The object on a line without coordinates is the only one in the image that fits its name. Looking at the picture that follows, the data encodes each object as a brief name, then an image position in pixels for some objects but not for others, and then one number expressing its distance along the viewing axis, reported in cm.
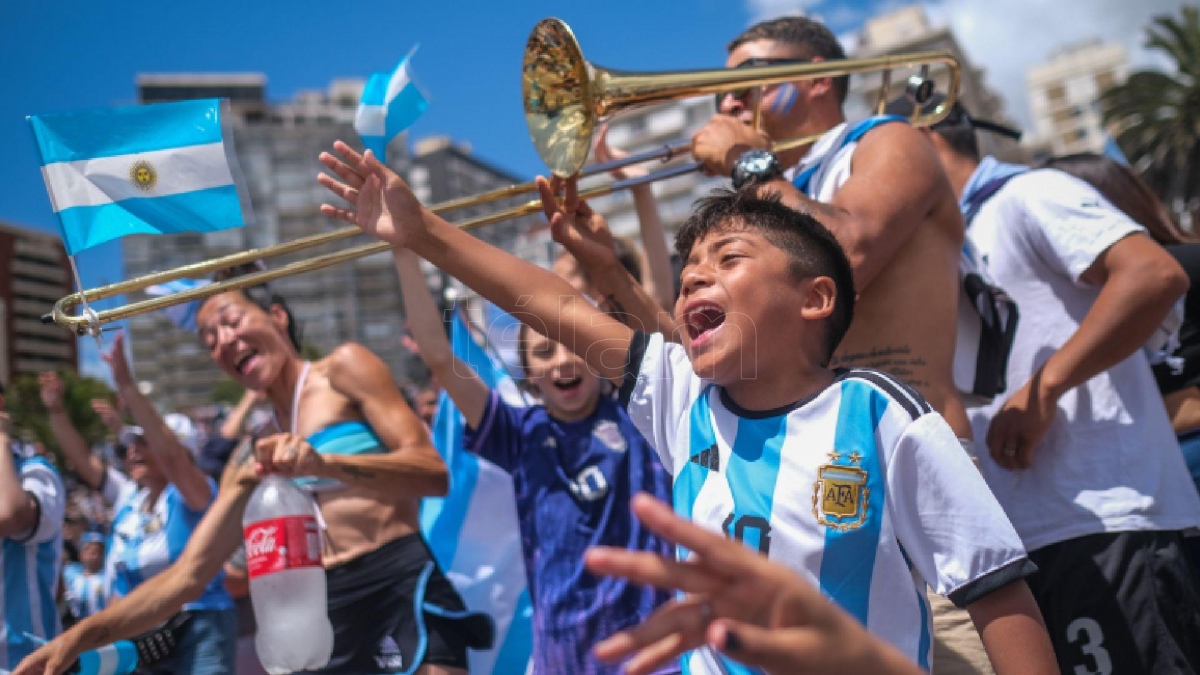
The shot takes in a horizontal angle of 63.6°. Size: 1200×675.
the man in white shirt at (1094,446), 273
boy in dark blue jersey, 331
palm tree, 2684
